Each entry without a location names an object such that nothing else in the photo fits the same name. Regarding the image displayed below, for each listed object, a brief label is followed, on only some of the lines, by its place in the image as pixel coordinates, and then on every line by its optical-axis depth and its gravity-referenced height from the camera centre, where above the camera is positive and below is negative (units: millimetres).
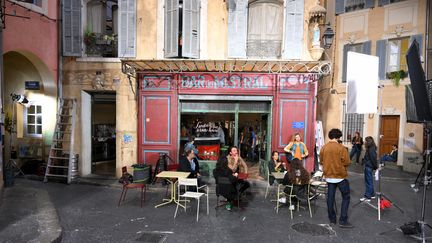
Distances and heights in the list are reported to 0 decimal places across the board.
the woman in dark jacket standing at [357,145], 13406 -1461
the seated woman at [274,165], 7771 -1492
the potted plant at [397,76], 12602 +1727
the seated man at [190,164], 7461 -1403
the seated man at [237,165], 6961 -1294
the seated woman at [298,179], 6309 -1449
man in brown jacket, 5605 -1078
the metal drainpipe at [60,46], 9578 +2084
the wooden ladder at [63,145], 9188 -1201
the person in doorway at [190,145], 8656 -1028
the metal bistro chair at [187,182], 6192 -1537
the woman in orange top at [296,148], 8742 -1089
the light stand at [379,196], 6279 -1837
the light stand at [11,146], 8619 -1308
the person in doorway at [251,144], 11648 -1347
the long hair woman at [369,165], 7223 -1282
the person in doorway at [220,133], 10344 -769
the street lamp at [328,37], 8328 +2240
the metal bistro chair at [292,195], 6457 -1868
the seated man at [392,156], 12820 -1854
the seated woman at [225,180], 6438 -1532
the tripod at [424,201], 4853 -1441
